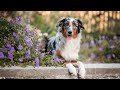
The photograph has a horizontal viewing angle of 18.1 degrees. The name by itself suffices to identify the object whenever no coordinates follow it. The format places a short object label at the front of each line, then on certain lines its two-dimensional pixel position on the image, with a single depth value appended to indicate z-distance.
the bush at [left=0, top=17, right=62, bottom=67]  5.32
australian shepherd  5.33
